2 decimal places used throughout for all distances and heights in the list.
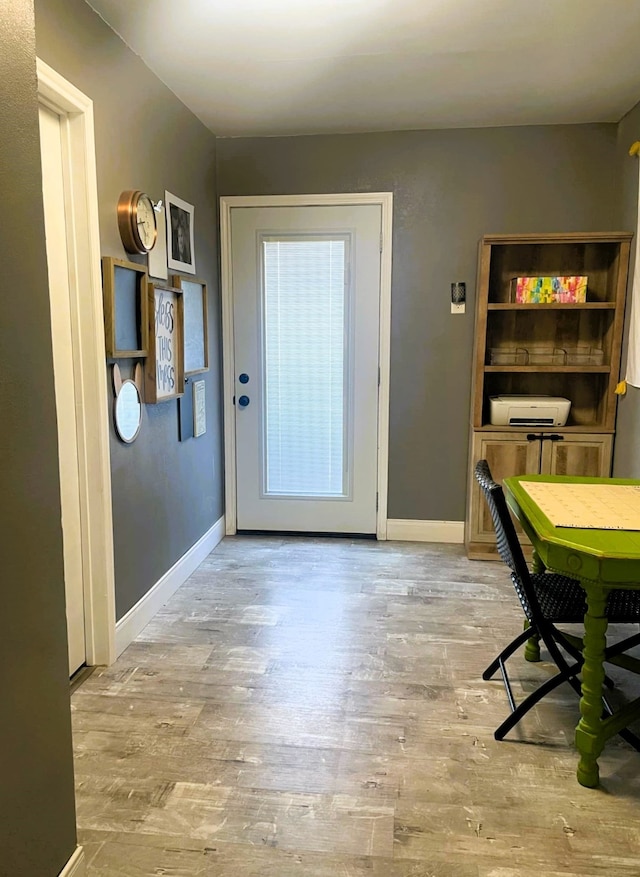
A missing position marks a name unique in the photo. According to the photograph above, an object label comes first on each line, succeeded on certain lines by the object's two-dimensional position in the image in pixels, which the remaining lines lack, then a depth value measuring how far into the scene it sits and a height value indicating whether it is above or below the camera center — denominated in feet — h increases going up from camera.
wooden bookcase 11.77 -0.33
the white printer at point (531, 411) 11.92 -1.35
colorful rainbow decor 11.76 +0.87
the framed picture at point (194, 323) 10.96 +0.23
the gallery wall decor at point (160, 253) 9.68 +1.26
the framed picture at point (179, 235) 10.36 +1.69
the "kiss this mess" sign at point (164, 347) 9.33 -0.17
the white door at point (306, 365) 12.85 -0.58
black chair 6.68 -2.87
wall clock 8.48 +1.55
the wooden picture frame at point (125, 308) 8.10 +0.37
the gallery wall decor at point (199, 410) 11.76 -1.38
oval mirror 8.56 -1.03
